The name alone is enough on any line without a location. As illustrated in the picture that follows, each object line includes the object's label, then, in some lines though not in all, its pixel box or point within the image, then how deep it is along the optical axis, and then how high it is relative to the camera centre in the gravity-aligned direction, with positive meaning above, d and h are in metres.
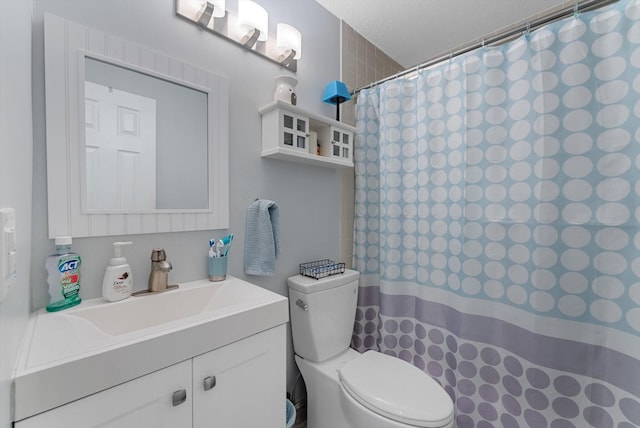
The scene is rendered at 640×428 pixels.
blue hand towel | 1.19 -0.13
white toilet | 0.96 -0.69
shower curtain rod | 0.99 +0.75
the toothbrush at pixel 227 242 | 1.11 -0.12
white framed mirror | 0.81 +0.26
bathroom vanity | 0.52 -0.35
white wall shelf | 1.20 +0.37
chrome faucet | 0.94 -0.20
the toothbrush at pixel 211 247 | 1.08 -0.14
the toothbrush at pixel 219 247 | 1.09 -0.14
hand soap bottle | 0.85 -0.21
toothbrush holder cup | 1.08 -0.22
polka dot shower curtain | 0.94 -0.06
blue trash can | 1.13 -0.88
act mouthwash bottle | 0.77 -0.18
